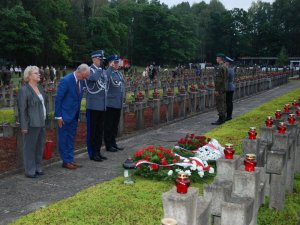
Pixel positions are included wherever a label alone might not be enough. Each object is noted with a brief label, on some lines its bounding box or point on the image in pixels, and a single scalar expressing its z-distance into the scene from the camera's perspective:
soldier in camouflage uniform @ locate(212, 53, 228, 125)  9.34
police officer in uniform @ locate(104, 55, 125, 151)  6.49
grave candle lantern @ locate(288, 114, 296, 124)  4.62
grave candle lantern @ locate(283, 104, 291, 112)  5.85
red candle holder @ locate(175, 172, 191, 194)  2.08
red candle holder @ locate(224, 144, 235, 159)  3.02
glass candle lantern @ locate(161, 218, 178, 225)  1.66
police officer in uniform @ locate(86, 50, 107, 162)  5.95
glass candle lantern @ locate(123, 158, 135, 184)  4.29
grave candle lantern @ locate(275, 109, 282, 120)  5.01
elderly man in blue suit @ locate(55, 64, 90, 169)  5.52
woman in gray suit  5.05
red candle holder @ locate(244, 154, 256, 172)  2.73
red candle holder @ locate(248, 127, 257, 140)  3.64
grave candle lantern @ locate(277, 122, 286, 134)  4.02
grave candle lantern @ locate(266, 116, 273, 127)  4.31
